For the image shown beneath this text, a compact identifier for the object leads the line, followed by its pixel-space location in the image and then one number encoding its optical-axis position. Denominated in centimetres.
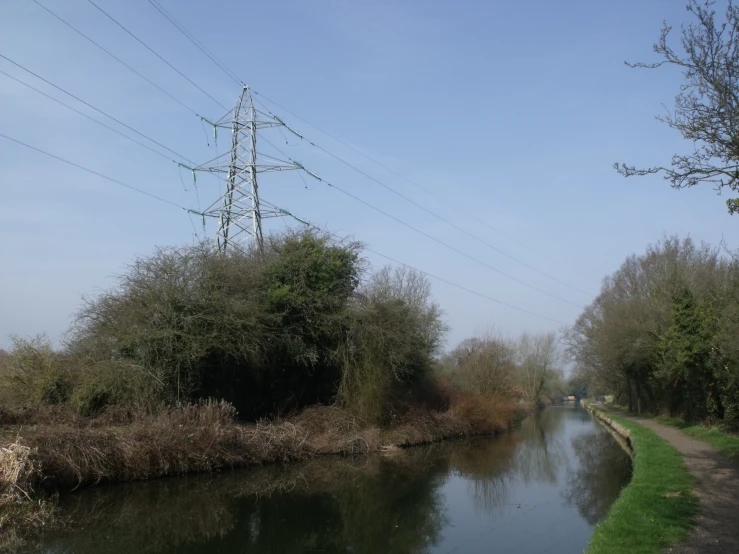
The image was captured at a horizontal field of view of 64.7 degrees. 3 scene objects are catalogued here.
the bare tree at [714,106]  785
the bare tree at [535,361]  6037
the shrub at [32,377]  1880
